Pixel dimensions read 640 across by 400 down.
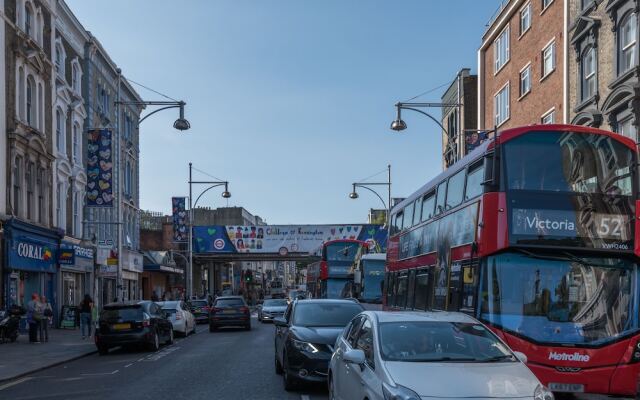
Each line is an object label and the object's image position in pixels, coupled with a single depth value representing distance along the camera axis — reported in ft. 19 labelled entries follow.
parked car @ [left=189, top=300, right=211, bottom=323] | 134.41
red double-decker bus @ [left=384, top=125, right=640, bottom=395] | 32.42
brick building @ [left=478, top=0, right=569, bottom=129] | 89.92
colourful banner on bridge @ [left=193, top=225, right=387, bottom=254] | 188.82
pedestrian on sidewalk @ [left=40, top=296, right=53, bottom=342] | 82.12
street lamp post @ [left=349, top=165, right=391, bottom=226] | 145.48
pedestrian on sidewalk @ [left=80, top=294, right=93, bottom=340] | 87.30
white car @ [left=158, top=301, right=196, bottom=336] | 91.15
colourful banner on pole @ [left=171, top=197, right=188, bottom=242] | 175.63
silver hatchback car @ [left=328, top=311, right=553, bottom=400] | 22.12
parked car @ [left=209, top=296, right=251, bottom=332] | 103.50
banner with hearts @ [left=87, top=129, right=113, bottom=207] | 111.24
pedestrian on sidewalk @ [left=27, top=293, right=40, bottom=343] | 80.23
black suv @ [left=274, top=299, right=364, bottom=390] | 39.06
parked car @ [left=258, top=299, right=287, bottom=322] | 126.77
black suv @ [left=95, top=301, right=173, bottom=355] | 68.80
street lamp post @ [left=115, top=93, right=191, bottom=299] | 89.35
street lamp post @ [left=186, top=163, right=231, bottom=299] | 156.41
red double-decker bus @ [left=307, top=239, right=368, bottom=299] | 108.47
